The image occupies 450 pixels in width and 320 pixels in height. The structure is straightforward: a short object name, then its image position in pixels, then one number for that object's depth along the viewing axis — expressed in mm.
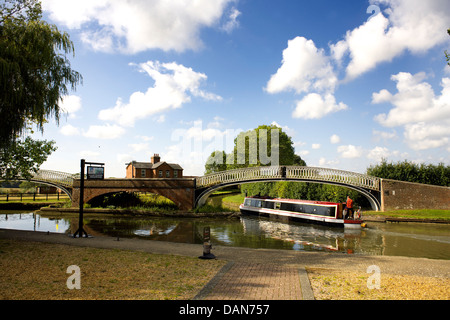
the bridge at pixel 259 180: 23328
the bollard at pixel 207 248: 8688
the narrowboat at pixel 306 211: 18917
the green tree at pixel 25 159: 13742
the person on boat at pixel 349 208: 19577
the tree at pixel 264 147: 45562
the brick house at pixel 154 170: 49875
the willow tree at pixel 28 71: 8766
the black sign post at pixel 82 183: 12703
